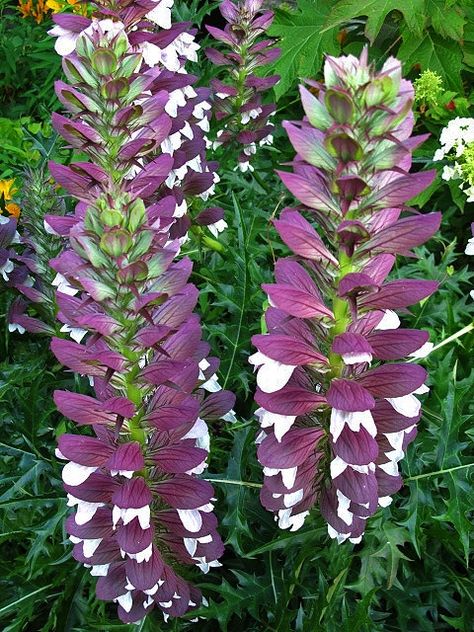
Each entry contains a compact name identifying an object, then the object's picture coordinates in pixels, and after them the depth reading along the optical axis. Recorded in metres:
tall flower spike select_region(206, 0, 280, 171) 1.91
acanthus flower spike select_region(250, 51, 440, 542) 0.72
